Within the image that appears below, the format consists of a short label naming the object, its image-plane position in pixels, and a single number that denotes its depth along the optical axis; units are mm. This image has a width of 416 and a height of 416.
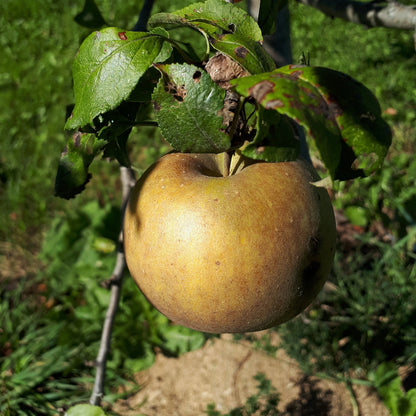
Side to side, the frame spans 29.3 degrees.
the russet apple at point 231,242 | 303
